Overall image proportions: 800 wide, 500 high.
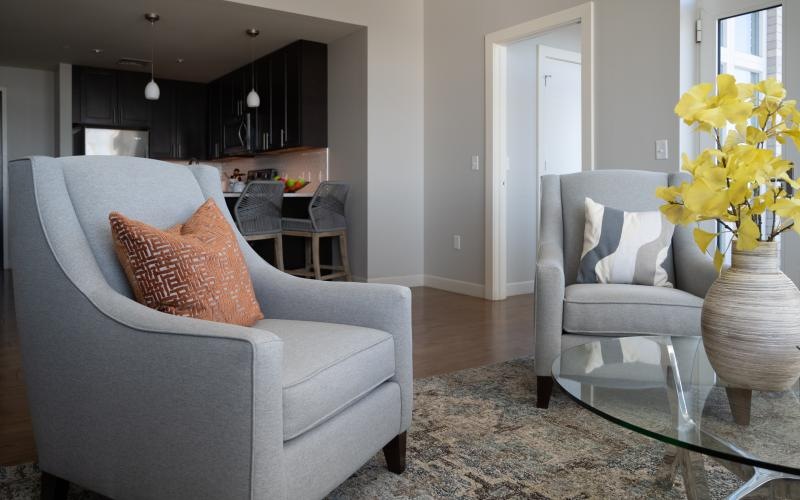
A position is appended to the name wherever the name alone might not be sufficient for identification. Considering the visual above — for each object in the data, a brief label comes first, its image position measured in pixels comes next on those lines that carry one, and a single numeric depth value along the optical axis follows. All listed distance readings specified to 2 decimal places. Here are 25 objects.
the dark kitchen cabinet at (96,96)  7.27
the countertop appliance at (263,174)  7.40
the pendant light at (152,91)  6.10
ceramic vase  1.18
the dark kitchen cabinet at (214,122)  7.97
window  3.37
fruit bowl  6.04
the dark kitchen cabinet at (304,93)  6.00
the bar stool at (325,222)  5.38
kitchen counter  5.33
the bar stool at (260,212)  5.02
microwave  7.24
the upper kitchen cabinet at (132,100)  7.54
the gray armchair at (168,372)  1.16
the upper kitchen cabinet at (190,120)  8.09
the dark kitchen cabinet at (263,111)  6.67
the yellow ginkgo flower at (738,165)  1.15
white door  5.46
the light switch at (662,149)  3.72
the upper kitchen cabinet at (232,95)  7.32
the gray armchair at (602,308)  2.23
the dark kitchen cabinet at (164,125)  7.88
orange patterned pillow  1.45
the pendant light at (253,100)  6.11
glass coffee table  0.99
